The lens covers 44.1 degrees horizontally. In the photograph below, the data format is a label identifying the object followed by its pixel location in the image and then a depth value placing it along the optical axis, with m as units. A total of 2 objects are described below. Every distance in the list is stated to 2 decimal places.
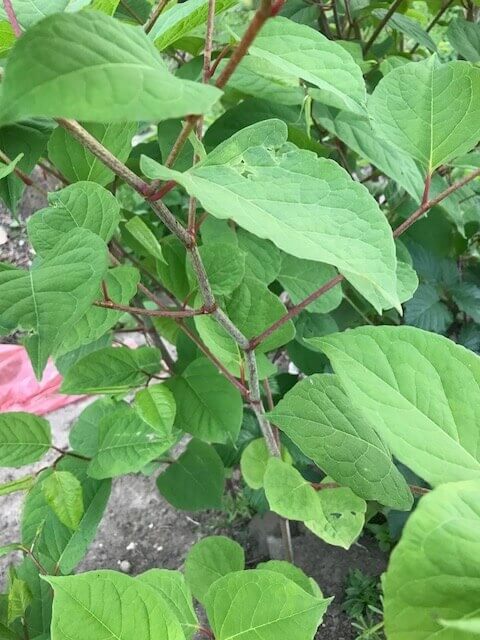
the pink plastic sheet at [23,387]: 1.72
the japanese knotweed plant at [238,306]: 0.26
